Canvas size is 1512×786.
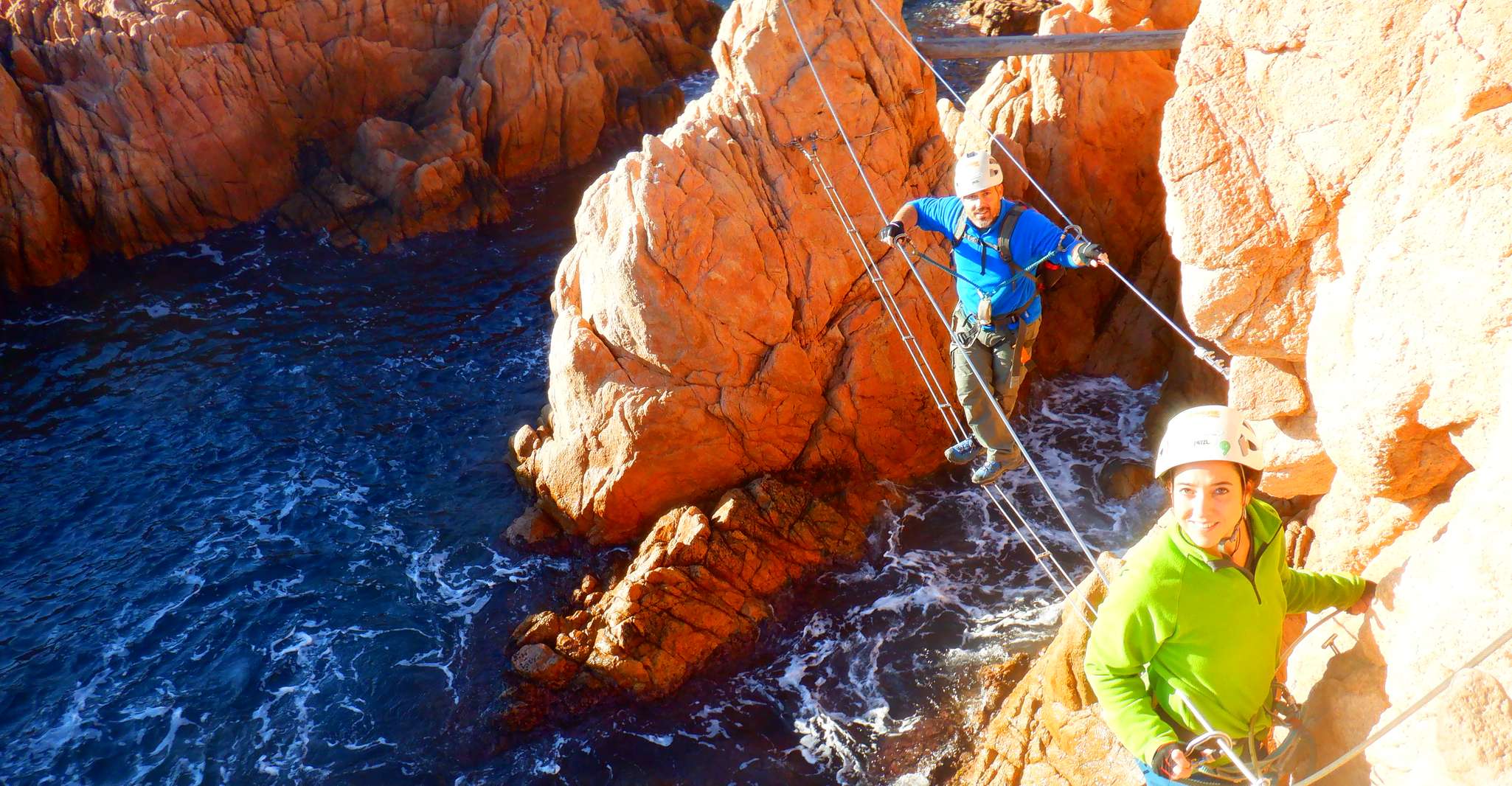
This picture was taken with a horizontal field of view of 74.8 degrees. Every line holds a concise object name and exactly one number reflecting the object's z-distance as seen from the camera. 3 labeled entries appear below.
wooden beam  12.23
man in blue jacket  8.41
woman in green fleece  4.59
